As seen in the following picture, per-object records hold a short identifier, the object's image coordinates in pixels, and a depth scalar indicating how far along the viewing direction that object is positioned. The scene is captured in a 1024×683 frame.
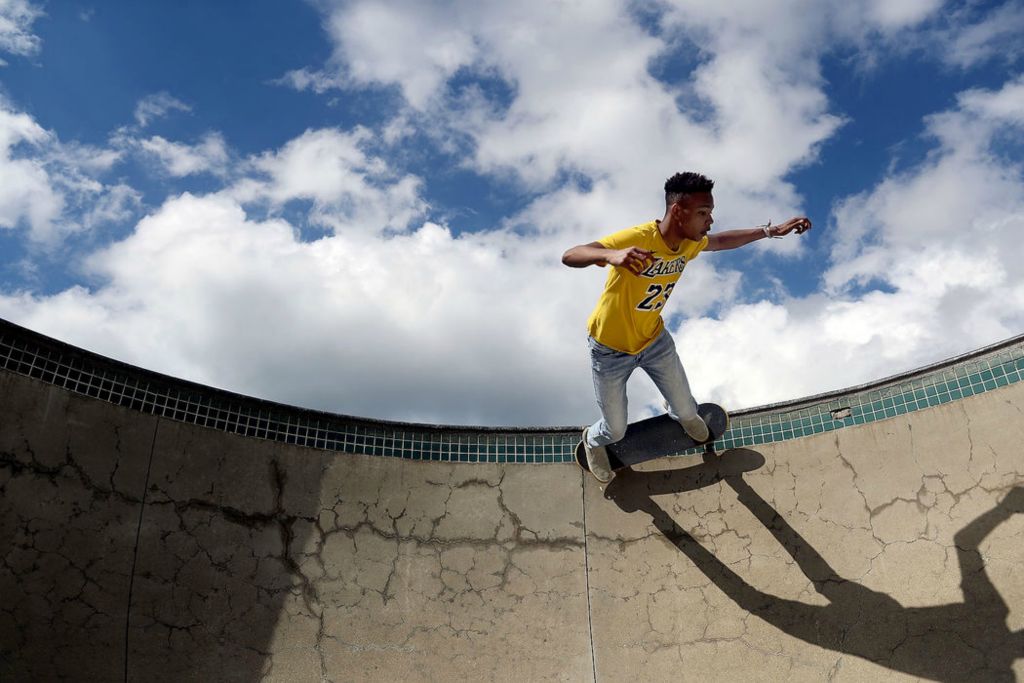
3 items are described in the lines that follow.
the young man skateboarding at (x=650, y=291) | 3.93
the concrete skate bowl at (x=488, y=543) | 4.53
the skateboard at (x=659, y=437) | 5.32
